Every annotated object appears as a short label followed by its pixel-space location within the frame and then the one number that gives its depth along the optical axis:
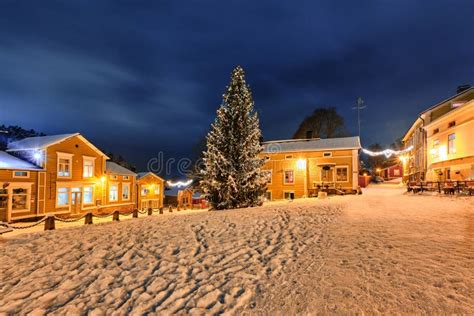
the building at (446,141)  18.59
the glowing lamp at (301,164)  28.59
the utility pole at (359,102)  33.79
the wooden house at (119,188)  29.36
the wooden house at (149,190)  34.44
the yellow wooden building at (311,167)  26.77
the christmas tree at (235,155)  17.17
